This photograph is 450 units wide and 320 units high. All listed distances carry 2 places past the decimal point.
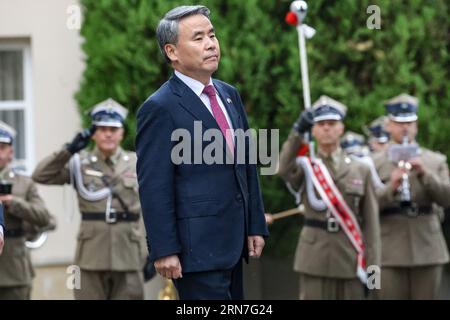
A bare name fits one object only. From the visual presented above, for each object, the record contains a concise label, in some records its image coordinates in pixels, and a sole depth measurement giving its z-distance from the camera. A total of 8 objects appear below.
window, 15.23
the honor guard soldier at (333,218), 10.49
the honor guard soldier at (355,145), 12.58
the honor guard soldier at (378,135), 13.31
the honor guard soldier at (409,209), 11.16
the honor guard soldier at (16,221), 10.66
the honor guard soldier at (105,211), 10.77
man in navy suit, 6.73
